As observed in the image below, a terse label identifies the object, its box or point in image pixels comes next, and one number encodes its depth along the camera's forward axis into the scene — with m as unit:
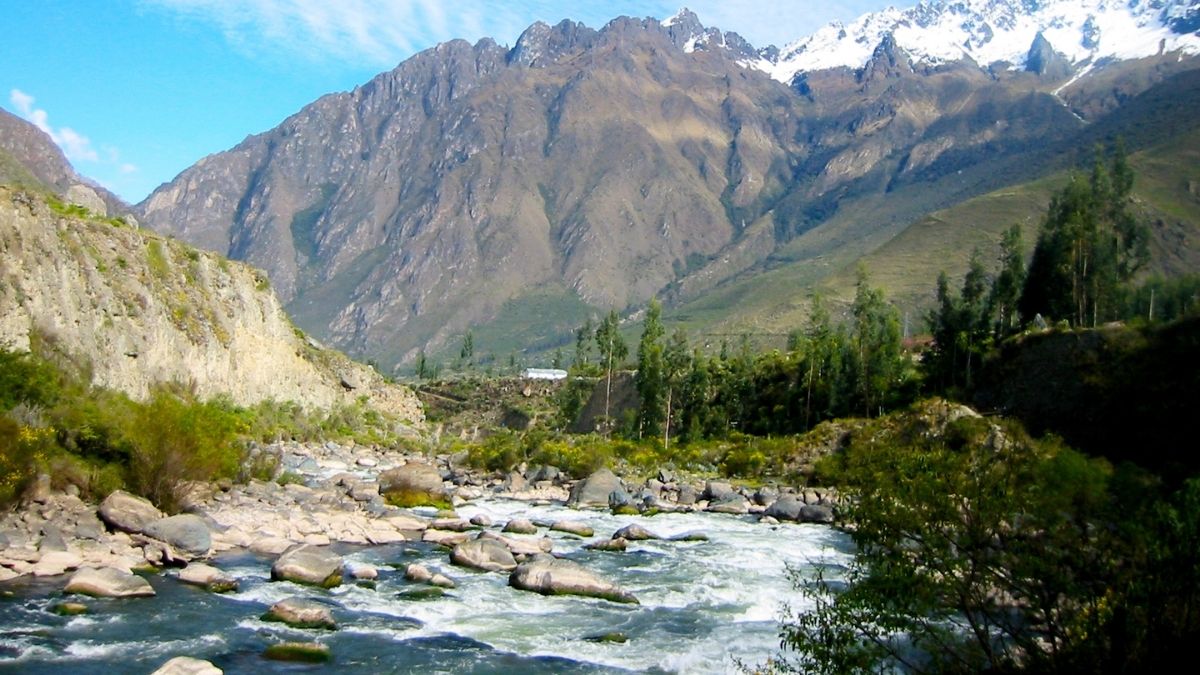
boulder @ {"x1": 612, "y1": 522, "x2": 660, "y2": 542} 36.72
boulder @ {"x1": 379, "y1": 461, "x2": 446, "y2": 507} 43.78
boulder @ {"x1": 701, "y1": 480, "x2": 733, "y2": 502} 53.38
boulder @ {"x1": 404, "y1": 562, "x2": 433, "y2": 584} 26.60
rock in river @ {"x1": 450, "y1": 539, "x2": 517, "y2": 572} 28.98
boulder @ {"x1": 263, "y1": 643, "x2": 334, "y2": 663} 18.69
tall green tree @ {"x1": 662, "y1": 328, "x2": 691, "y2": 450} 100.06
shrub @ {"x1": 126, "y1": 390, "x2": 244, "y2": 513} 30.84
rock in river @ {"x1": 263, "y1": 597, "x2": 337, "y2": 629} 21.11
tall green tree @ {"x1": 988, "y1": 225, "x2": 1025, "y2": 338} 77.12
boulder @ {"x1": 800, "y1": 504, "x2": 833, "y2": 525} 44.78
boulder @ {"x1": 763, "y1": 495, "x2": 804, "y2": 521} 45.58
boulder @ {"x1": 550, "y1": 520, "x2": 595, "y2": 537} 37.38
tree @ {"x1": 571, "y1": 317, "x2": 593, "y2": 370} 140.30
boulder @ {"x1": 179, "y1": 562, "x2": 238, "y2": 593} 23.56
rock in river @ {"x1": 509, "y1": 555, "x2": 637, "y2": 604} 26.05
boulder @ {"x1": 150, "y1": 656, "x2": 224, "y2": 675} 16.00
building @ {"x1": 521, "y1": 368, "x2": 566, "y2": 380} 182.14
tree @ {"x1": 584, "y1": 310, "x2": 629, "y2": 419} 111.56
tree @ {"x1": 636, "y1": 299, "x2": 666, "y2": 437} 97.44
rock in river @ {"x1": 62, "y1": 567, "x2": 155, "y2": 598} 21.70
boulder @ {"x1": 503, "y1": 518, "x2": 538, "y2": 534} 35.78
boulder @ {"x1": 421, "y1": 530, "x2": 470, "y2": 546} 33.34
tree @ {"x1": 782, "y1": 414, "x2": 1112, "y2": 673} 12.14
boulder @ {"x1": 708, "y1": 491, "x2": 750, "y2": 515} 48.84
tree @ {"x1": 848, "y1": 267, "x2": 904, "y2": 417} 81.44
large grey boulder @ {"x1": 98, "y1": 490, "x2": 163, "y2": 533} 26.66
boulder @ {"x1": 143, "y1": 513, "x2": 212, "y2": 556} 26.77
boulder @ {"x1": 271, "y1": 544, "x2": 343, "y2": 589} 25.33
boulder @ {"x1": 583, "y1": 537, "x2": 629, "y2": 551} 34.09
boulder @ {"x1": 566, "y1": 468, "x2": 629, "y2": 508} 49.06
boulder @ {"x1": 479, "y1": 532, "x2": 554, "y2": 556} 31.42
